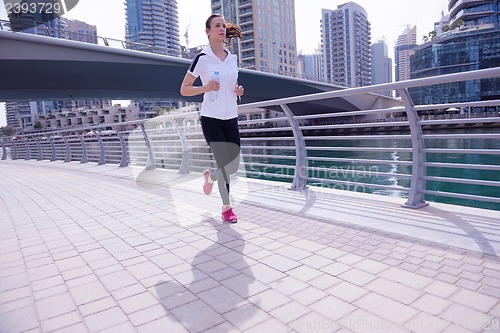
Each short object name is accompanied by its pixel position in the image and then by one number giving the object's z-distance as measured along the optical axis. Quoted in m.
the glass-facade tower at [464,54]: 65.38
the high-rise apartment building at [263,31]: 89.81
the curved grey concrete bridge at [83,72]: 21.77
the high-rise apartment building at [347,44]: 162.88
